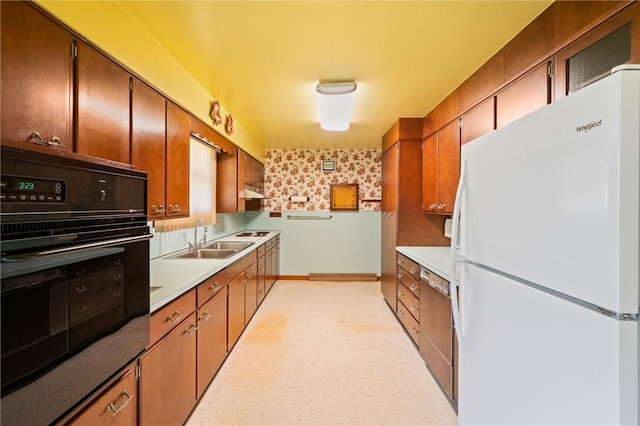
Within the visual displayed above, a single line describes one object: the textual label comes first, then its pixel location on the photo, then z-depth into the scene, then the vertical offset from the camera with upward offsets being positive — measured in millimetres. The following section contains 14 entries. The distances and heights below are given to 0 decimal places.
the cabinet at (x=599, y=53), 1065 +730
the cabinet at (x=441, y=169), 2501 +458
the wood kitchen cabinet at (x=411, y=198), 3277 +177
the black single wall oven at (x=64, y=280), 598 -194
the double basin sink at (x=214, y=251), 2662 -433
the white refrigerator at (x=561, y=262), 608 -145
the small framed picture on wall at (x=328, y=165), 5199 +925
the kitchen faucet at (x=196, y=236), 2908 -288
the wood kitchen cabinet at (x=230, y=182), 3445 +390
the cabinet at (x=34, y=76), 893 +506
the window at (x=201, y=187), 2823 +284
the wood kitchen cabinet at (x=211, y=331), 1776 -894
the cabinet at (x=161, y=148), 1572 +424
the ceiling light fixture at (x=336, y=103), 2281 +1067
